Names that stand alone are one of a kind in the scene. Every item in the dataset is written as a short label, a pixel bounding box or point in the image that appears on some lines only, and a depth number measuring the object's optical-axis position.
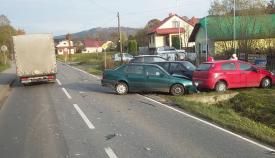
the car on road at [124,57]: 57.21
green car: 19.56
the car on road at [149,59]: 29.00
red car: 19.78
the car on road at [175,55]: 40.06
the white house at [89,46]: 162.38
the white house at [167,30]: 81.06
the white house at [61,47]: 172.12
